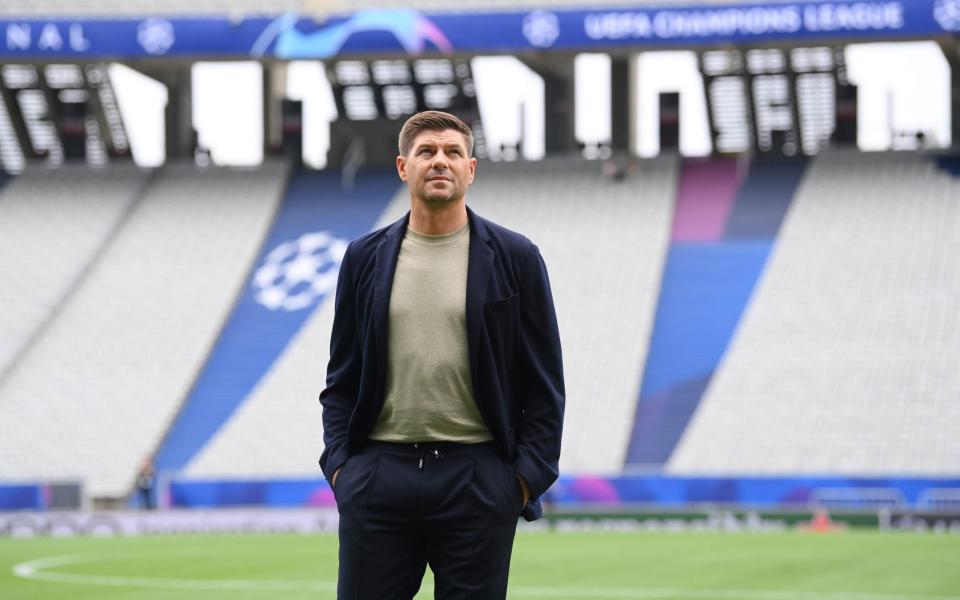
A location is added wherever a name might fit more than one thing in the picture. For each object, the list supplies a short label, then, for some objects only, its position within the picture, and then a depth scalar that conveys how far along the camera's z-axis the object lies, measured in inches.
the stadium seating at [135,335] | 1441.9
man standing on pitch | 216.4
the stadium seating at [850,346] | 1326.3
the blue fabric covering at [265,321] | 1475.1
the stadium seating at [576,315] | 1408.7
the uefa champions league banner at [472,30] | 1601.9
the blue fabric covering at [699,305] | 1408.7
